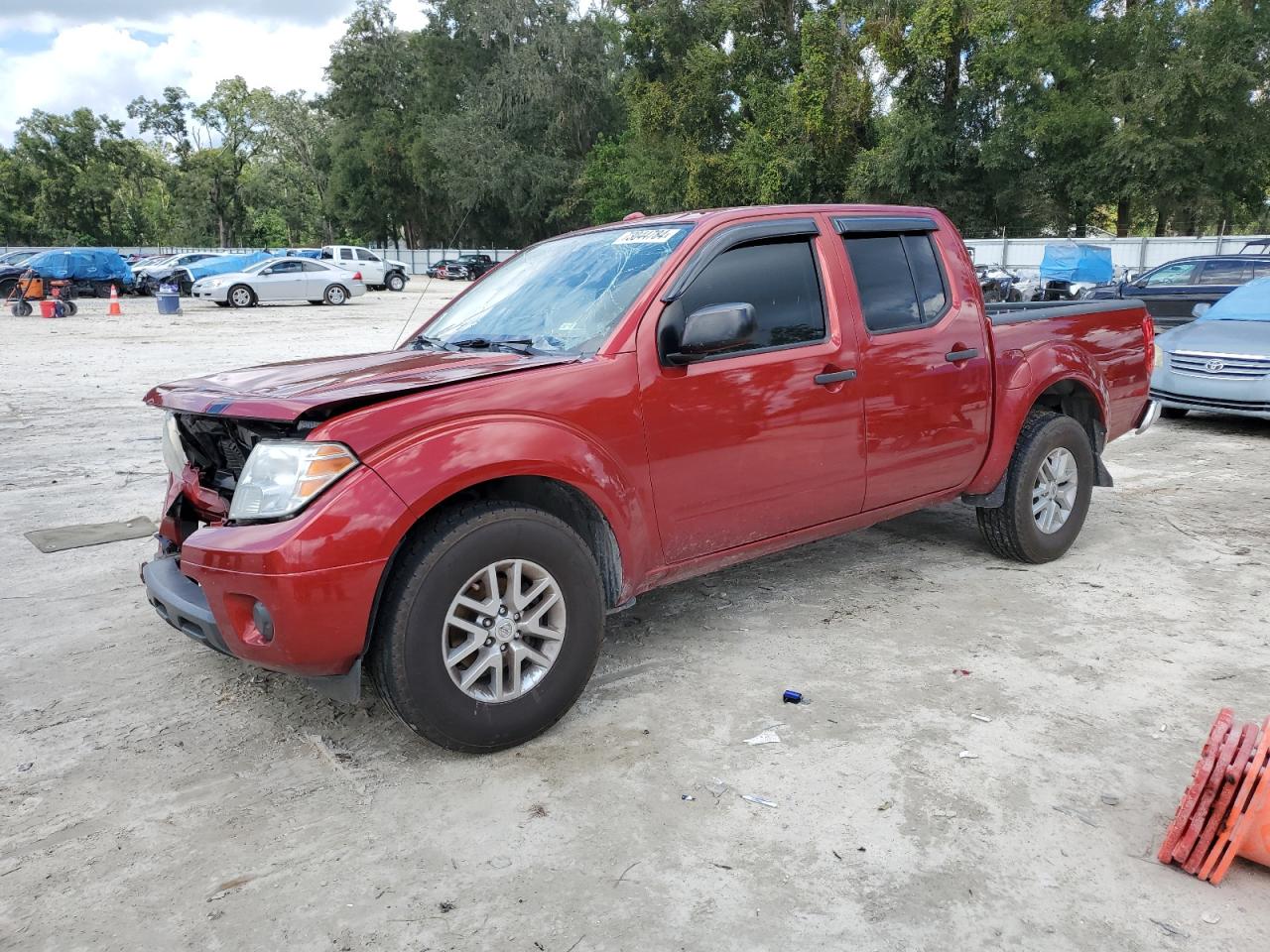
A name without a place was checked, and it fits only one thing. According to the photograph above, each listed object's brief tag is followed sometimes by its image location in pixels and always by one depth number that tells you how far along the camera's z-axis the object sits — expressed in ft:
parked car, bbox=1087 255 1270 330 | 47.73
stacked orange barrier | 8.45
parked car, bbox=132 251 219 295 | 113.70
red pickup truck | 9.97
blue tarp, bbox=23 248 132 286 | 102.73
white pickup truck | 132.26
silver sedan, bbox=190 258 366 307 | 92.32
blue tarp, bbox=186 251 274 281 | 113.80
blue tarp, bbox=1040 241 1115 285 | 79.15
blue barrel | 82.23
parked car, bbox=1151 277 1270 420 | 29.81
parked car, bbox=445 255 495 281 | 156.48
